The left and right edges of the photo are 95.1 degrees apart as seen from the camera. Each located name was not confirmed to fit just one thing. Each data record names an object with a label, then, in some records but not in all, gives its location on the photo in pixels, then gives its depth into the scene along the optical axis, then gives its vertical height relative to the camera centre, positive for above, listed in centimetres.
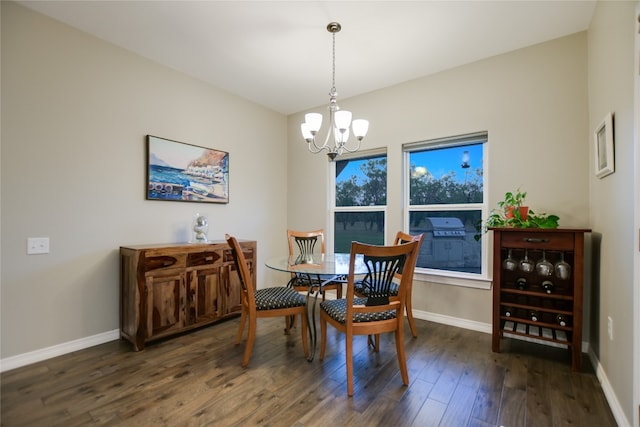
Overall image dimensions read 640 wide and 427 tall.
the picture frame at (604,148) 185 +46
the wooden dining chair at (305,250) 296 -44
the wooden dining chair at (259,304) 224 -73
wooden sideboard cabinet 253 -72
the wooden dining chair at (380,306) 193 -64
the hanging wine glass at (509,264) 244 -41
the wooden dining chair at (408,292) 257 -70
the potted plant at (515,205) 246 +9
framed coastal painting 301 +45
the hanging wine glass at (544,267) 228 -41
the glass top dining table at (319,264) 223 -45
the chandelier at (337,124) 235 +73
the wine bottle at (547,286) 234 -57
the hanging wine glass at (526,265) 236 -41
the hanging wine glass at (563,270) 222 -42
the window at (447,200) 312 +16
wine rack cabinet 219 -59
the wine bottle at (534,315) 236 -82
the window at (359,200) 378 +18
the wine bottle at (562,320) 226 -81
